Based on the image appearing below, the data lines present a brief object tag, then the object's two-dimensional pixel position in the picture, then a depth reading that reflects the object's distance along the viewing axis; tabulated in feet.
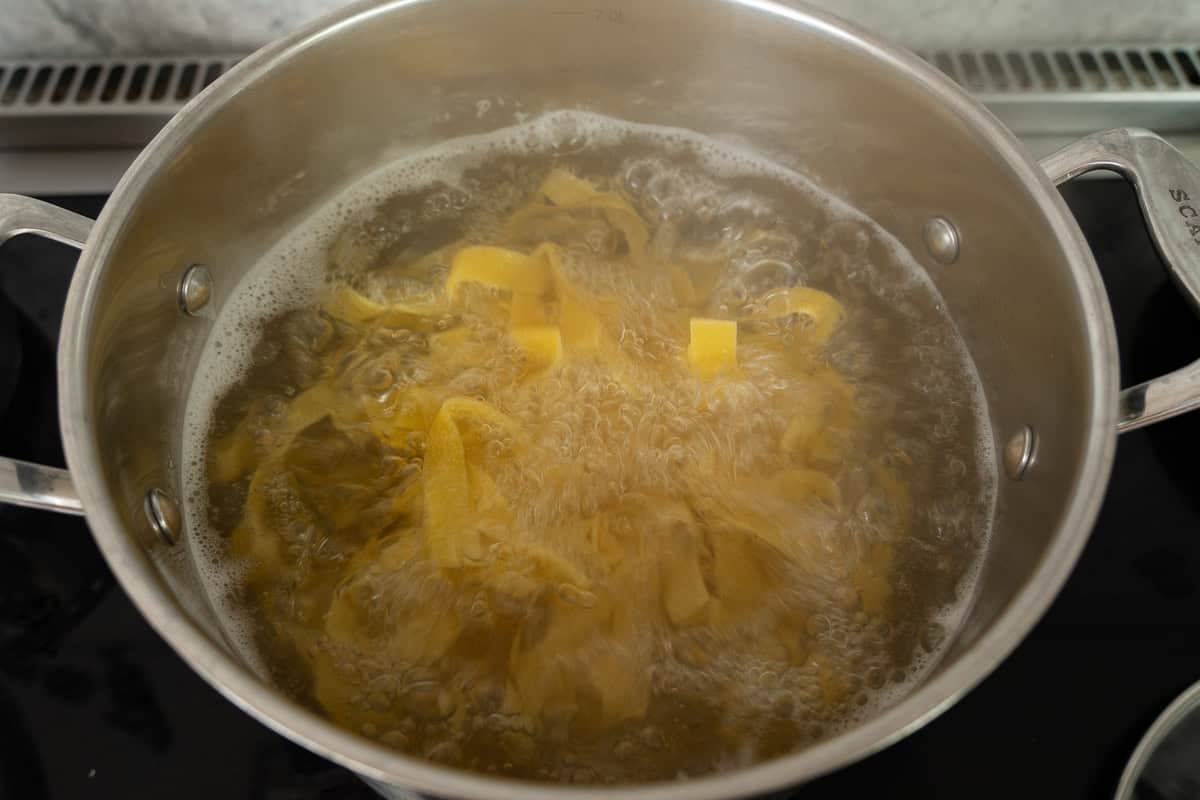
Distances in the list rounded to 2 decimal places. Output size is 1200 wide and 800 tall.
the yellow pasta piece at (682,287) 1.37
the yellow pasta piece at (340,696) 1.15
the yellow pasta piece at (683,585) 1.19
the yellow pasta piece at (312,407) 1.30
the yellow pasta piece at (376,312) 1.36
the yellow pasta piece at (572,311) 1.33
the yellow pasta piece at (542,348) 1.31
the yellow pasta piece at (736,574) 1.20
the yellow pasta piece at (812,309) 1.35
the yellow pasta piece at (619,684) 1.15
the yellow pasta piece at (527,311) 1.34
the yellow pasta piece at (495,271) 1.36
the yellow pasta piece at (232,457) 1.27
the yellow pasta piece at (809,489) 1.26
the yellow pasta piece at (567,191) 1.43
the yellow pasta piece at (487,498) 1.23
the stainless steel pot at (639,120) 1.01
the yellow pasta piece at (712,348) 1.31
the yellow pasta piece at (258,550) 1.22
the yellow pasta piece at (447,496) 1.21
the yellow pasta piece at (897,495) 1.26
